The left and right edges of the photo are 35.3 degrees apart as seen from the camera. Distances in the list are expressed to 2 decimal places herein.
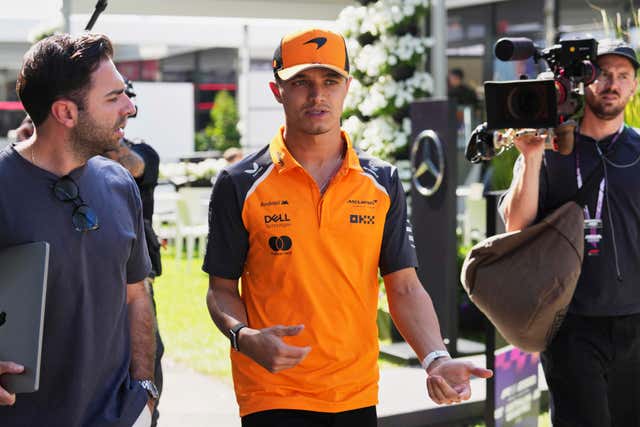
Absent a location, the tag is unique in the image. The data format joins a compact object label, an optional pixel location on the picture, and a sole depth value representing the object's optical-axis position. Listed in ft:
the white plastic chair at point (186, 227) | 49.16
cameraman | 13.82
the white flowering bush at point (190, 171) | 59.36
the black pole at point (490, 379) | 17.29
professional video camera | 12.69
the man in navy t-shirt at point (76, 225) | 9.02
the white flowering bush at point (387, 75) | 33.40
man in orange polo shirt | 10.66
